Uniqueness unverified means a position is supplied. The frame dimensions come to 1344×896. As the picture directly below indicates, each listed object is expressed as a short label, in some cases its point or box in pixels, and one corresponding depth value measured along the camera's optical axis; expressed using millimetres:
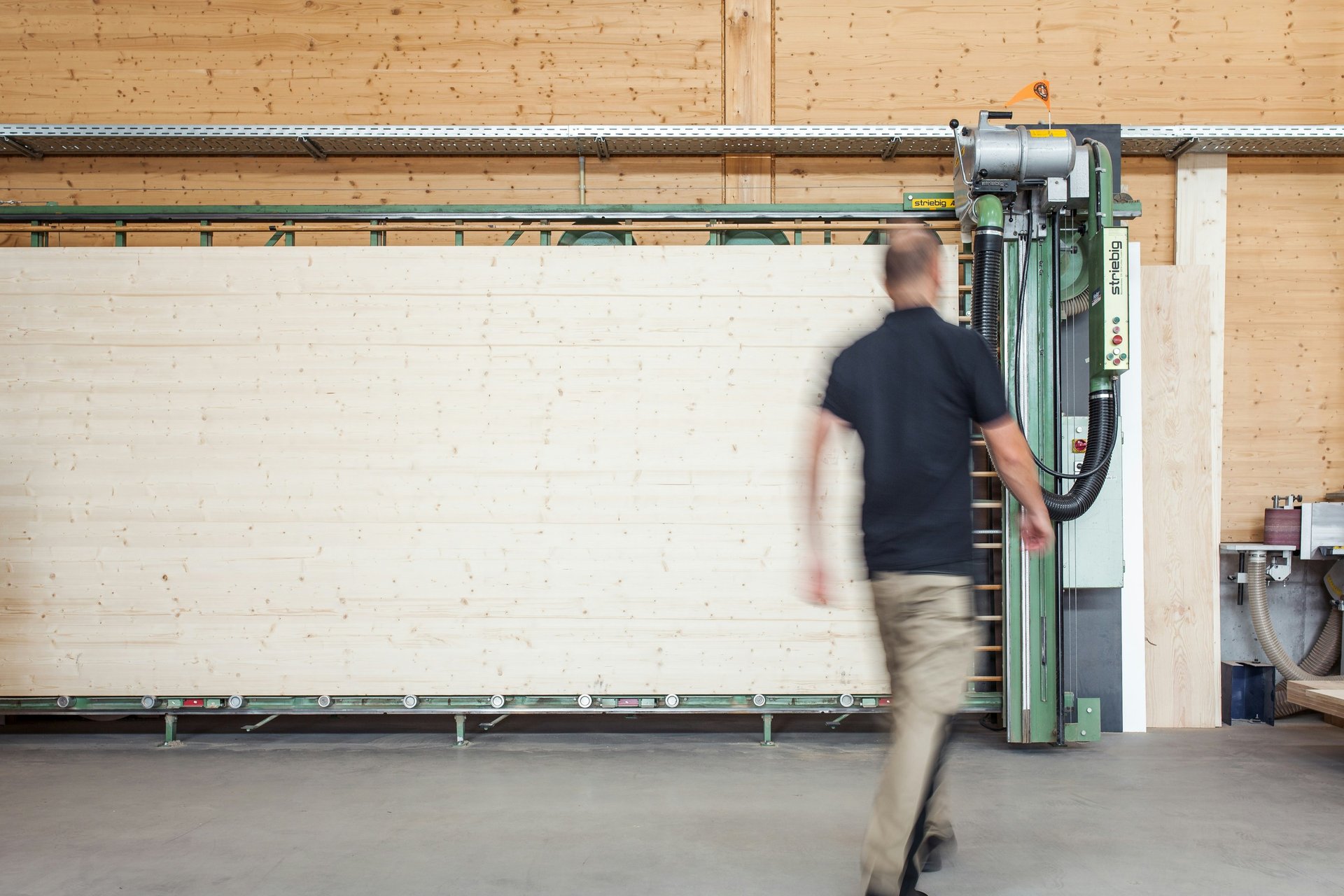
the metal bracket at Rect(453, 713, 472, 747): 5105
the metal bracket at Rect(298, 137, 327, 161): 6281
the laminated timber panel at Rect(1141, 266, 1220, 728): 5559
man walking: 2576
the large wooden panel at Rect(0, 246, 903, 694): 5090
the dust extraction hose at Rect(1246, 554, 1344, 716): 5727
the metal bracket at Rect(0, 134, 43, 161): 6320
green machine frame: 4730
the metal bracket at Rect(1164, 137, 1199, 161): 6191
